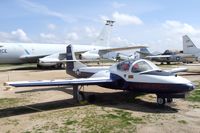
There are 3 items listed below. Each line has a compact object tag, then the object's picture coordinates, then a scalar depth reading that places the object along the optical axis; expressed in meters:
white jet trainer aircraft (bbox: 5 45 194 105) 6.90
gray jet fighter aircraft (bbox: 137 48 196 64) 27.79
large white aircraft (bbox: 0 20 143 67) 23.18
